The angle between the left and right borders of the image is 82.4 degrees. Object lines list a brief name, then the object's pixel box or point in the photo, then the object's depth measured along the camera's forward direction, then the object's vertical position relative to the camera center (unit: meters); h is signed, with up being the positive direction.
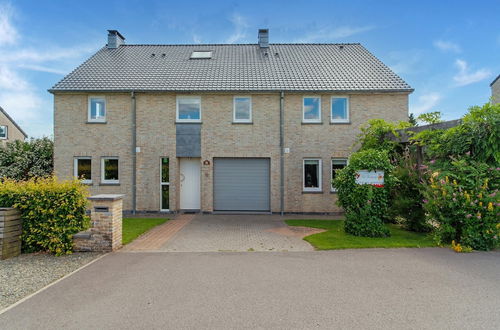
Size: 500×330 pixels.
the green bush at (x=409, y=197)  8.21 -0.77
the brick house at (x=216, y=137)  12.32 +1.52
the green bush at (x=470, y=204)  6.30 -0.74
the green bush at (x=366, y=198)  7.62 -0.73
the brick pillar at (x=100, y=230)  6.20 -1.26
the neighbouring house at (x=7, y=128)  26.83 +4.39
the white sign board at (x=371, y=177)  7.68 -0.17
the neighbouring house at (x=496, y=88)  22.26 +6.64
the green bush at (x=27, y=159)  13.96 +0.68
